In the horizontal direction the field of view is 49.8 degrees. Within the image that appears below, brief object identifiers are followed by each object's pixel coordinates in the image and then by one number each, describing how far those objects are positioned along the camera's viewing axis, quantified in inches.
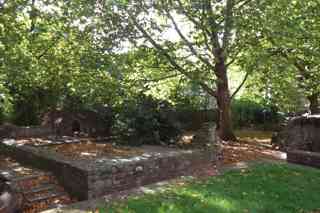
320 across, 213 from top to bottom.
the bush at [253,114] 783.7
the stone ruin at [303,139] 355.8
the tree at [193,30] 382.0
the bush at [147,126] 395.5
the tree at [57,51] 365.7
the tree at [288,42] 360.5
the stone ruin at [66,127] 471.7
